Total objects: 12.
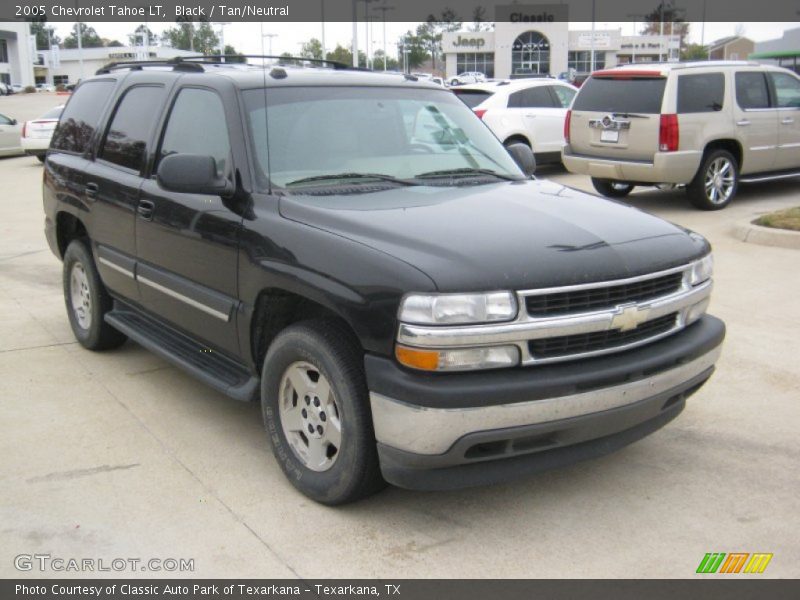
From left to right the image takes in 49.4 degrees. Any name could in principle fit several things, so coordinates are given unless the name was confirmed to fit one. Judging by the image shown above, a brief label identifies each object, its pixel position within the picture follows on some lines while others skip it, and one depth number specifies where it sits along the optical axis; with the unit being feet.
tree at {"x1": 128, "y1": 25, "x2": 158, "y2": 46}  292.61
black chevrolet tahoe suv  10.76
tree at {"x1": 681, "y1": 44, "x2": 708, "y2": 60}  252.73
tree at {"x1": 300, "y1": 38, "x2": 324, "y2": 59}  229.04
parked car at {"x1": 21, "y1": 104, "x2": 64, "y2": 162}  66.39
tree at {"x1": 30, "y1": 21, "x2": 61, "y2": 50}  429.79
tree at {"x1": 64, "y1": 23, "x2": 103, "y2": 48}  469.57
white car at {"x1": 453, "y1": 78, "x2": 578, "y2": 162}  47.70
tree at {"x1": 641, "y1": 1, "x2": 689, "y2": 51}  291.46
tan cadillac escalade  35.40
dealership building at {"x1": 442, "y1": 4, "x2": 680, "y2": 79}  276.82
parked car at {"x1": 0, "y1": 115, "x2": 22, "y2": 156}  75.82
